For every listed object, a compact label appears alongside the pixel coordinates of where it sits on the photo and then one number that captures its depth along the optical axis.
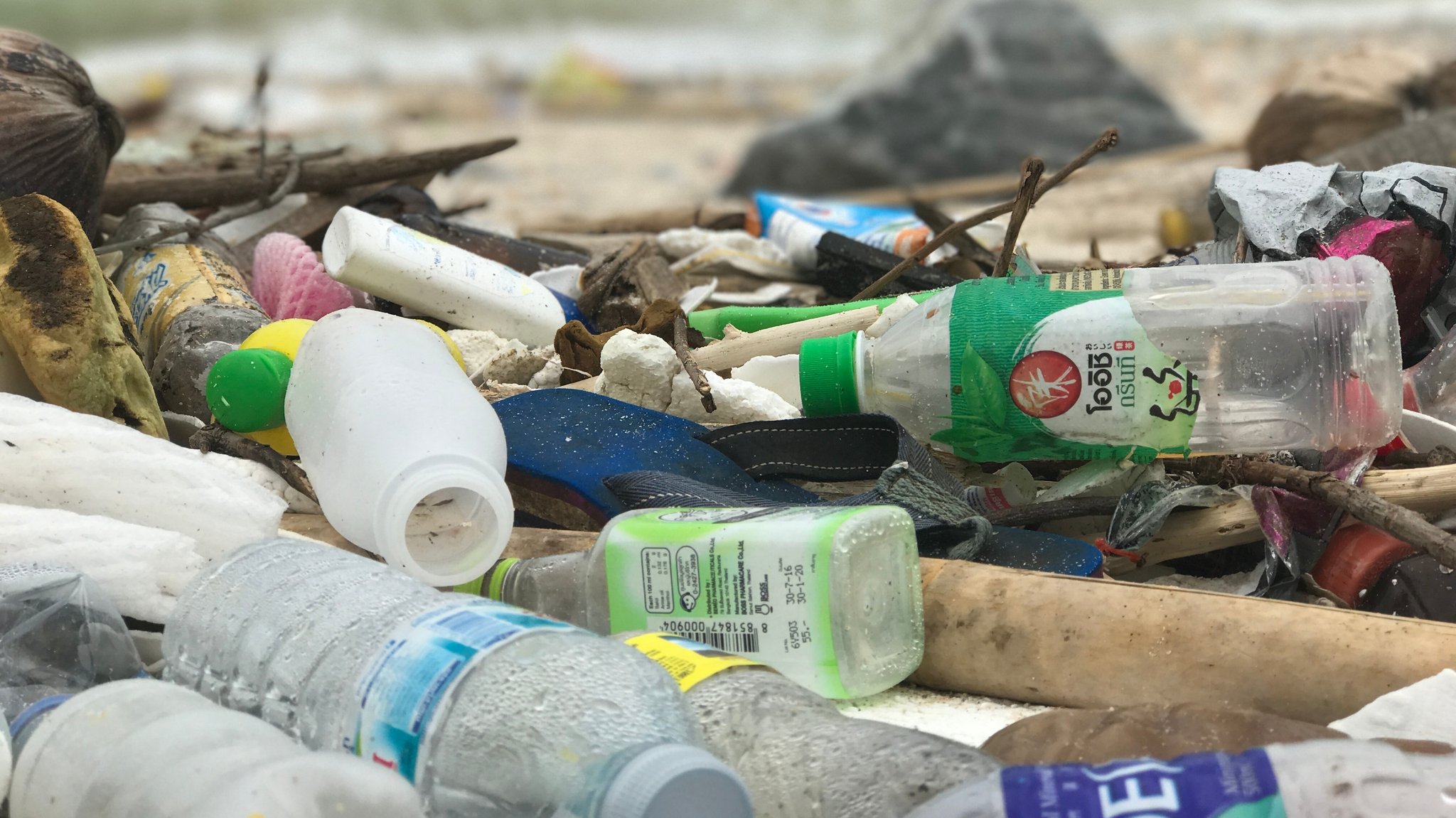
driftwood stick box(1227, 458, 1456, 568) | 1.08
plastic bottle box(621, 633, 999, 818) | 0.97
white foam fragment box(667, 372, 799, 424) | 1.22
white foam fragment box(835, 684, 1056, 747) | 1.06
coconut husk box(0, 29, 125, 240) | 1.29
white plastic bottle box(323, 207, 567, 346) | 1.29
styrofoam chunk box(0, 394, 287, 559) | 1.11
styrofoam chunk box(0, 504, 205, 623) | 1.08
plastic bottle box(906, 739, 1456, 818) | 0.95
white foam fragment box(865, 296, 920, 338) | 1.22
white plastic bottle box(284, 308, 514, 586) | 1.08
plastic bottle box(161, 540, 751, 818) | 0.95
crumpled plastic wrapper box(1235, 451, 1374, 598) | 1.12
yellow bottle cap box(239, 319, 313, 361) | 1.19
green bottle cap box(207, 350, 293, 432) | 1.16
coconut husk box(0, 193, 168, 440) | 1.16
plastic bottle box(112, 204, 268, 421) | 1.24
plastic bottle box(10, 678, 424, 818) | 0.94
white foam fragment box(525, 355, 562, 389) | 1.28
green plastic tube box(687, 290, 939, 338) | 1.30
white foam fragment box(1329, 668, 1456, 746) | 1.02
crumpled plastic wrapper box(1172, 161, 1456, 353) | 1.21
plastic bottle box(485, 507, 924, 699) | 1.06
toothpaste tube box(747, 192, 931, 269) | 1.45
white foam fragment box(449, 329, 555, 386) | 1.28
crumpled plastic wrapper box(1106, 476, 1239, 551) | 1.14
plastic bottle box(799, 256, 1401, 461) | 1.14
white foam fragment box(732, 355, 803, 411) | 1.24
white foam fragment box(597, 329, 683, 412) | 1.23
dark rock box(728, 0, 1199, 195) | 3.85
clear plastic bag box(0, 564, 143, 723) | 1.04
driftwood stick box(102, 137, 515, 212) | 1.48
